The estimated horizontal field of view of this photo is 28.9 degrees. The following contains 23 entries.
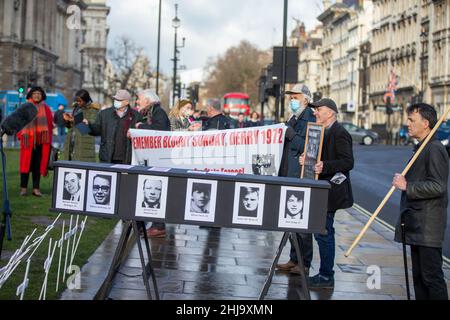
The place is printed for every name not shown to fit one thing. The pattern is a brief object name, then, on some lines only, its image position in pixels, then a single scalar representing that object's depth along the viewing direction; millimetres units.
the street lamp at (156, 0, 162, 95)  50584
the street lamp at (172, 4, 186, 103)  54950
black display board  6848
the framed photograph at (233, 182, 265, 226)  6883
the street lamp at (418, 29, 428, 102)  61656
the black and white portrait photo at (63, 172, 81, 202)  7203
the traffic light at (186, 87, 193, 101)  42419
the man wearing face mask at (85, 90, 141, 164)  12781
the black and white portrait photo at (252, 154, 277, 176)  9906
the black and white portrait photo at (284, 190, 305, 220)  6840
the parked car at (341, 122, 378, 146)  62500
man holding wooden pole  6945
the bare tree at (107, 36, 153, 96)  83431
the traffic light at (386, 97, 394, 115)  67412
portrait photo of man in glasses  7109
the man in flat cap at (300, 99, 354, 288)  9000
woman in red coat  15703
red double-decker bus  82525
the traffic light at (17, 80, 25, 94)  46719
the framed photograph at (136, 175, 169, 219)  7000
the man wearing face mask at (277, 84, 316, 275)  9836
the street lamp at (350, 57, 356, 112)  97975
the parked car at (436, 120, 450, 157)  40262
